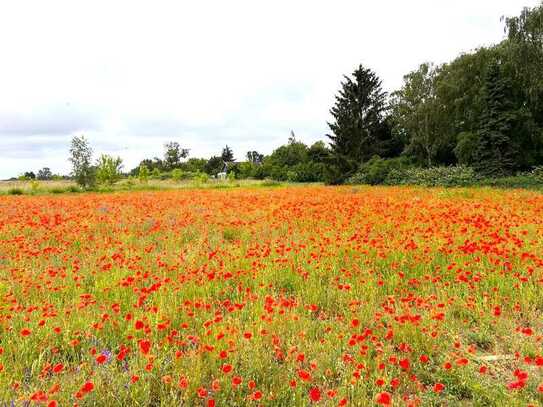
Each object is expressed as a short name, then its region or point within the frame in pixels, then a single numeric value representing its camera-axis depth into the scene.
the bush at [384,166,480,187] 27.11
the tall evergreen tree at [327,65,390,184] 41.44
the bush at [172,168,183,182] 59.18
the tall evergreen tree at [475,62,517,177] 29.41
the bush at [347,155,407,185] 33.47
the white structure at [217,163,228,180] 78.78
